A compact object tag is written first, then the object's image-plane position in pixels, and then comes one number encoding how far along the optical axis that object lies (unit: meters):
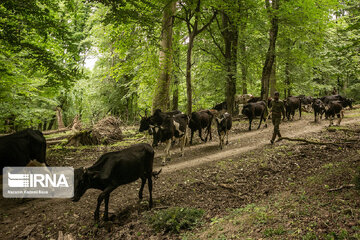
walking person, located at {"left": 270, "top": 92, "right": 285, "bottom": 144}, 11.03
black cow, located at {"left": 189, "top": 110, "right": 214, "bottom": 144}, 13.64
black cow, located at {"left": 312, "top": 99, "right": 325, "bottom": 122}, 16.44
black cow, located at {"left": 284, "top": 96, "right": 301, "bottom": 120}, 18.60
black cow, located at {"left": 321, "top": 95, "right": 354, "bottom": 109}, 16.64
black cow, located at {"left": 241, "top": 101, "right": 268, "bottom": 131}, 16.44
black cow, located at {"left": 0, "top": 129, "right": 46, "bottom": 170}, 6.67
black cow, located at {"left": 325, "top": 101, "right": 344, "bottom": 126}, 14.59
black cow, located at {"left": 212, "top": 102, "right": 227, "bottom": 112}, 21.47
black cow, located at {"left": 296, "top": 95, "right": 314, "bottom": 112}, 22.71
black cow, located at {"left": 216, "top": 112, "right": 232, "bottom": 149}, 12.16
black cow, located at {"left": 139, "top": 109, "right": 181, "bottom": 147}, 10.26
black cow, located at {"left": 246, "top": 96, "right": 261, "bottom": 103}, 21.20
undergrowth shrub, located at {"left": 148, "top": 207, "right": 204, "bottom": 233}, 4.86
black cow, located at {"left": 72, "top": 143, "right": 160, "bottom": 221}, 5.16
